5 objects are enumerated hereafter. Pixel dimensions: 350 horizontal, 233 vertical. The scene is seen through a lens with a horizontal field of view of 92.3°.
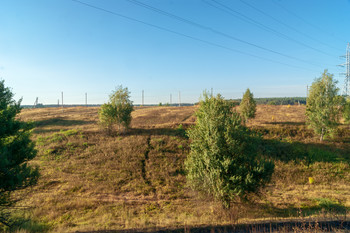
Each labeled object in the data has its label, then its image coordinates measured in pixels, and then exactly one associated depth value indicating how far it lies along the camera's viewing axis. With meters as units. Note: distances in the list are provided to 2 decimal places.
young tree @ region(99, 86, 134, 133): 28.42
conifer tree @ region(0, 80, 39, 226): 9.66
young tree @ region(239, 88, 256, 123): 33.75
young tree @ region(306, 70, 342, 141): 25.56
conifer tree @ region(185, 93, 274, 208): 11.74
